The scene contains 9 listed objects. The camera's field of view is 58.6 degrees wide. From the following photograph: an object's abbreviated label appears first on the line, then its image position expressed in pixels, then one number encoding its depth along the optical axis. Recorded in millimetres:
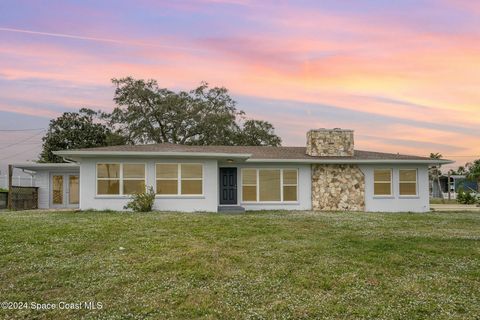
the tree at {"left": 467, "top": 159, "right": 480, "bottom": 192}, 40500
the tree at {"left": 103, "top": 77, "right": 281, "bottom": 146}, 39938
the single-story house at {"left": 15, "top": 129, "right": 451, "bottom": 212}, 19156
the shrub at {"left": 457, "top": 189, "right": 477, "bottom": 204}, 32781
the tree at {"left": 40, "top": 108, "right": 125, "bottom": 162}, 42094
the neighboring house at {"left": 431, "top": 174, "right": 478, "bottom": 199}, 50938
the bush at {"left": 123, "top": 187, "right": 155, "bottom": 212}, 18469
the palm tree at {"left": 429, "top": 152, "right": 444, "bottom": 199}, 45700
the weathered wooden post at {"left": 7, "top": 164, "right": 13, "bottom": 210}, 22238
